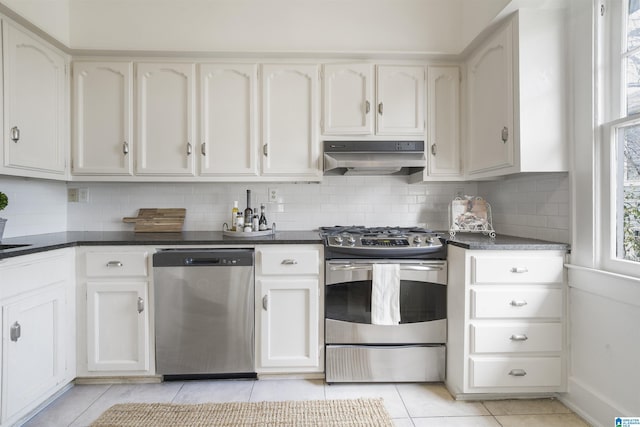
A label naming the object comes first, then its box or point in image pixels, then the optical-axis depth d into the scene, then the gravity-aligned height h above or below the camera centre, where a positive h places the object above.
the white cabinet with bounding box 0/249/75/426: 1.70 -0.65
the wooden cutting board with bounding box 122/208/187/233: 2.75 -0.08
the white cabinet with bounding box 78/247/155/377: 2.16 -0.63
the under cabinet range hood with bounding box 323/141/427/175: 2.42 +0.39
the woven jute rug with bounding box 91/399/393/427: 1.83 -1.12
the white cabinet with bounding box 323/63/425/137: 2.51 +0.81
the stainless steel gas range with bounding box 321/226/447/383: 2.19 -0.67
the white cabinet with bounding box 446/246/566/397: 1.98 -0.63
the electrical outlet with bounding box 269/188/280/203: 2.84 +0.12
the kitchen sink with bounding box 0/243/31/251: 1.95 -0.20
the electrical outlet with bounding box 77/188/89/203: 2.78 +0.12
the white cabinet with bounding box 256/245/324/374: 2.21 -0.62
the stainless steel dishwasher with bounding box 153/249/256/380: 2.16 -0.63
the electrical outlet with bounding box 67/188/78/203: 2.78 +0.12
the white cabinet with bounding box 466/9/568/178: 1.98 +0.68
